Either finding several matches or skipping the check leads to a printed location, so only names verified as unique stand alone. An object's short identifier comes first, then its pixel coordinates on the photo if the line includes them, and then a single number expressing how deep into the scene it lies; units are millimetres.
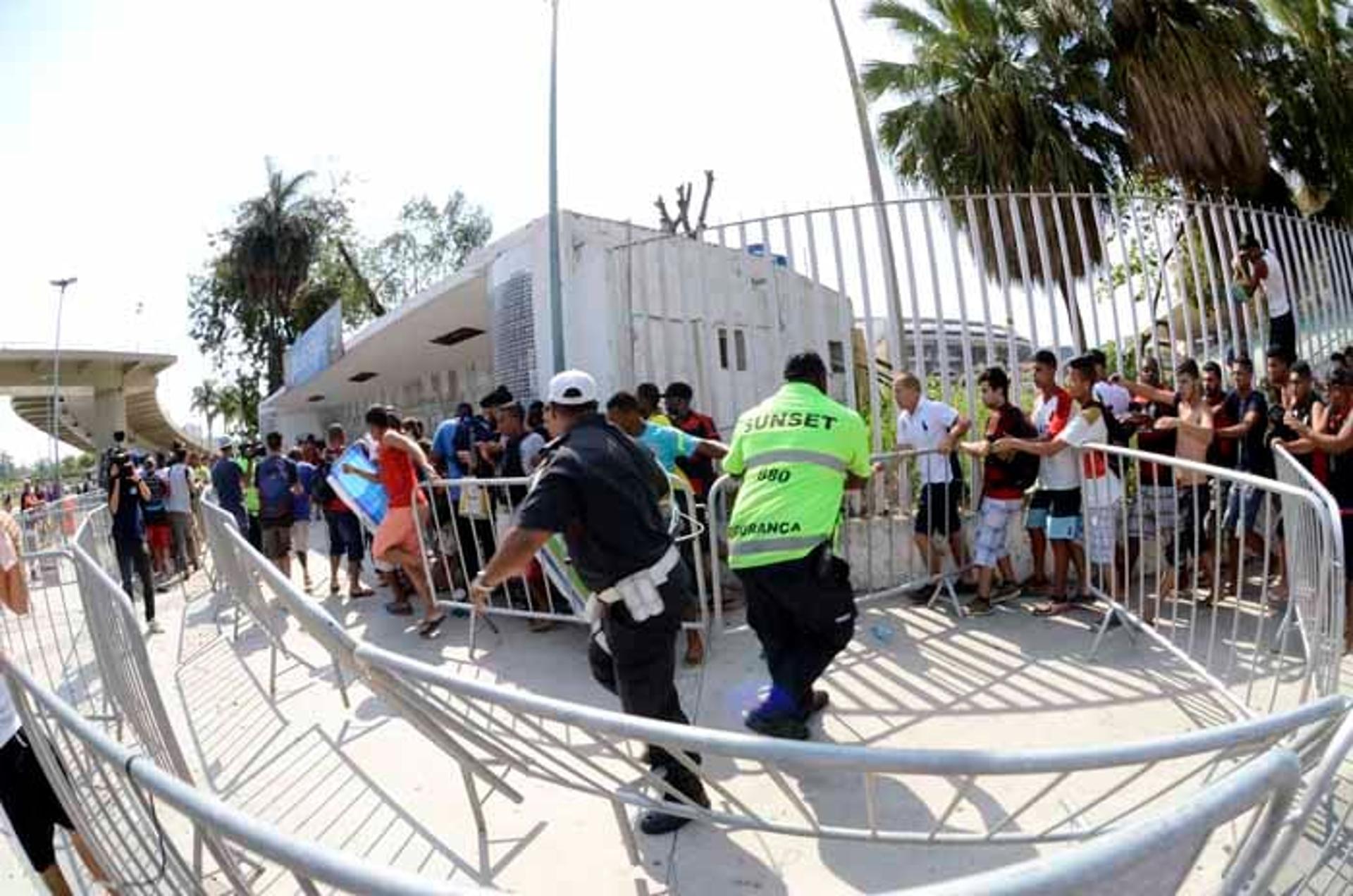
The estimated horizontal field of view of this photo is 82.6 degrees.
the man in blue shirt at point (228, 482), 8578
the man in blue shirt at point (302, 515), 8234
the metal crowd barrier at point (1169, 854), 864
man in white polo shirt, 5422
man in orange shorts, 5727
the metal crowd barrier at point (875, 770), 1498
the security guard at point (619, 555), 2877
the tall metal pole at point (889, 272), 5852
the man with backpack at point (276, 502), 7941
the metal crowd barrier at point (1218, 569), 3002
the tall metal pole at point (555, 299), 6926
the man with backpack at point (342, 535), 7340
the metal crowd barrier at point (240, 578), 4707
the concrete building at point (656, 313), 6305
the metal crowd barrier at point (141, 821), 1032
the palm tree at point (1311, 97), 10070
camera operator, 6734
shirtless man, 5102
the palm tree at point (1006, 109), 9383
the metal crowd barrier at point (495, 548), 4930
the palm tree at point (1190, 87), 8633
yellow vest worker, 3324
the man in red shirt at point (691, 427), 5781
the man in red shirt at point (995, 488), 5176
